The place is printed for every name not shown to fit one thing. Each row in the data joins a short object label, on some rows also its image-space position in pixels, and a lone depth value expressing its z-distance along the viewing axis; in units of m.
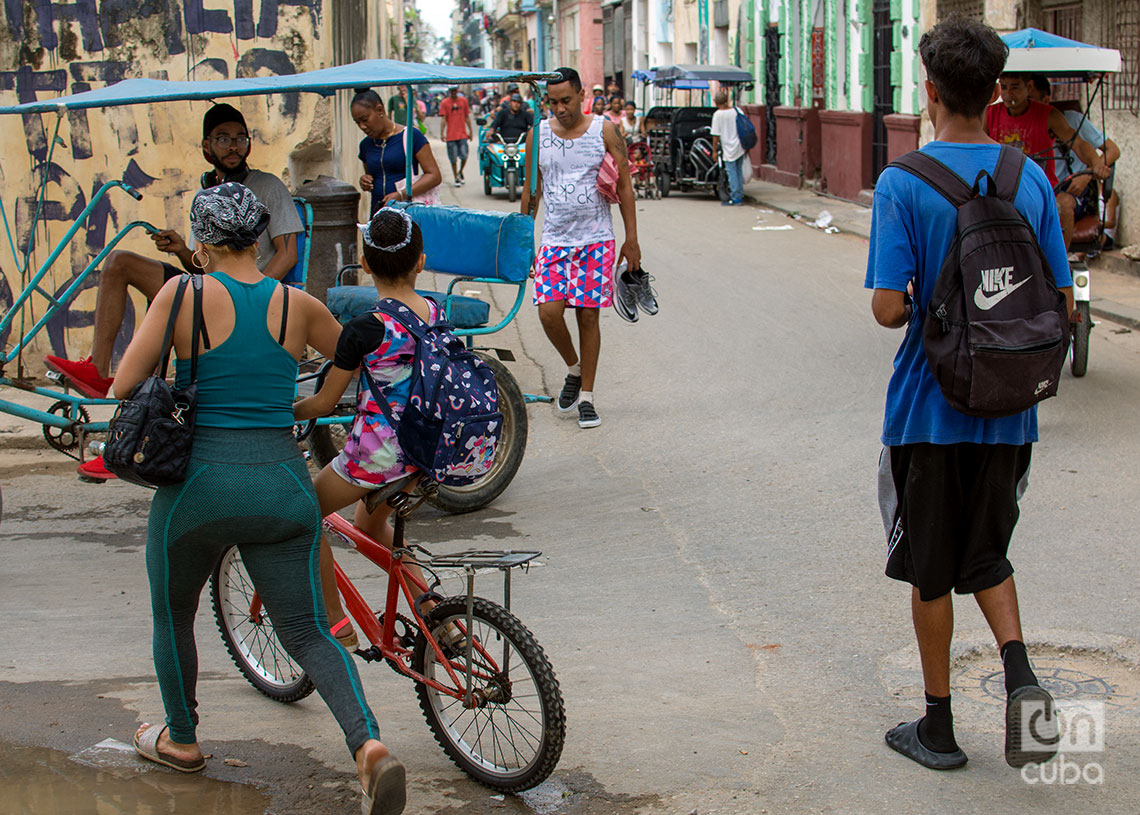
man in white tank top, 7.30
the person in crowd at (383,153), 8.16
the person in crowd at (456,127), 24.56
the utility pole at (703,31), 29.41
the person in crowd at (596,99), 25.48
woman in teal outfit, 3.14
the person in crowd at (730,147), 19.88
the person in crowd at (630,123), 24.43
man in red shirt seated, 7.84
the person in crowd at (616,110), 24.98
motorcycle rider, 21.92
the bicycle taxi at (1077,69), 7.78
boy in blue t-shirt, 3.26
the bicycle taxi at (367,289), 5.16
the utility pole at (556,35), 55.53
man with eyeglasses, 5.61
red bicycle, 3.27
